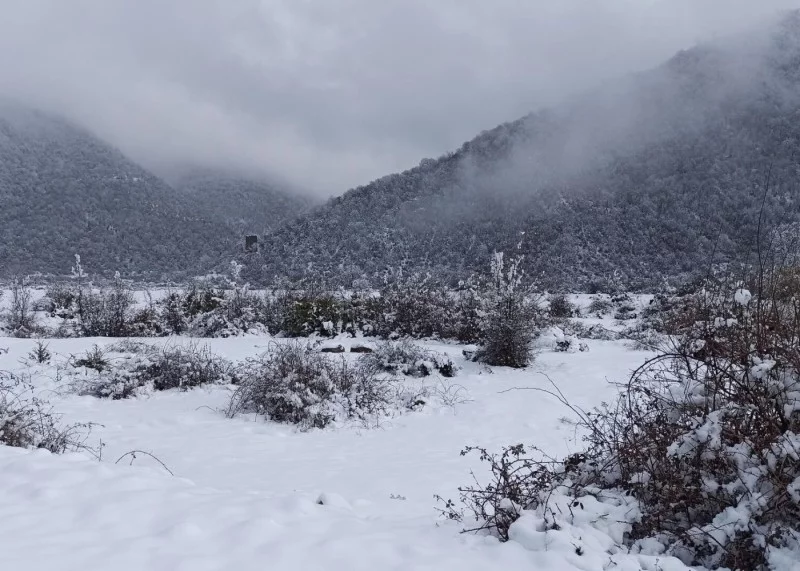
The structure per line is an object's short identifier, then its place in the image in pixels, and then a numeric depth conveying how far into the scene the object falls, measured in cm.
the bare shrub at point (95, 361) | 759
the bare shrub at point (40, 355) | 793
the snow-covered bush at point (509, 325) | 917
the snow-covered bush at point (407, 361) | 841
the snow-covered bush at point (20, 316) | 1196
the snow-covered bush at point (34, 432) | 418
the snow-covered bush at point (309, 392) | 619
